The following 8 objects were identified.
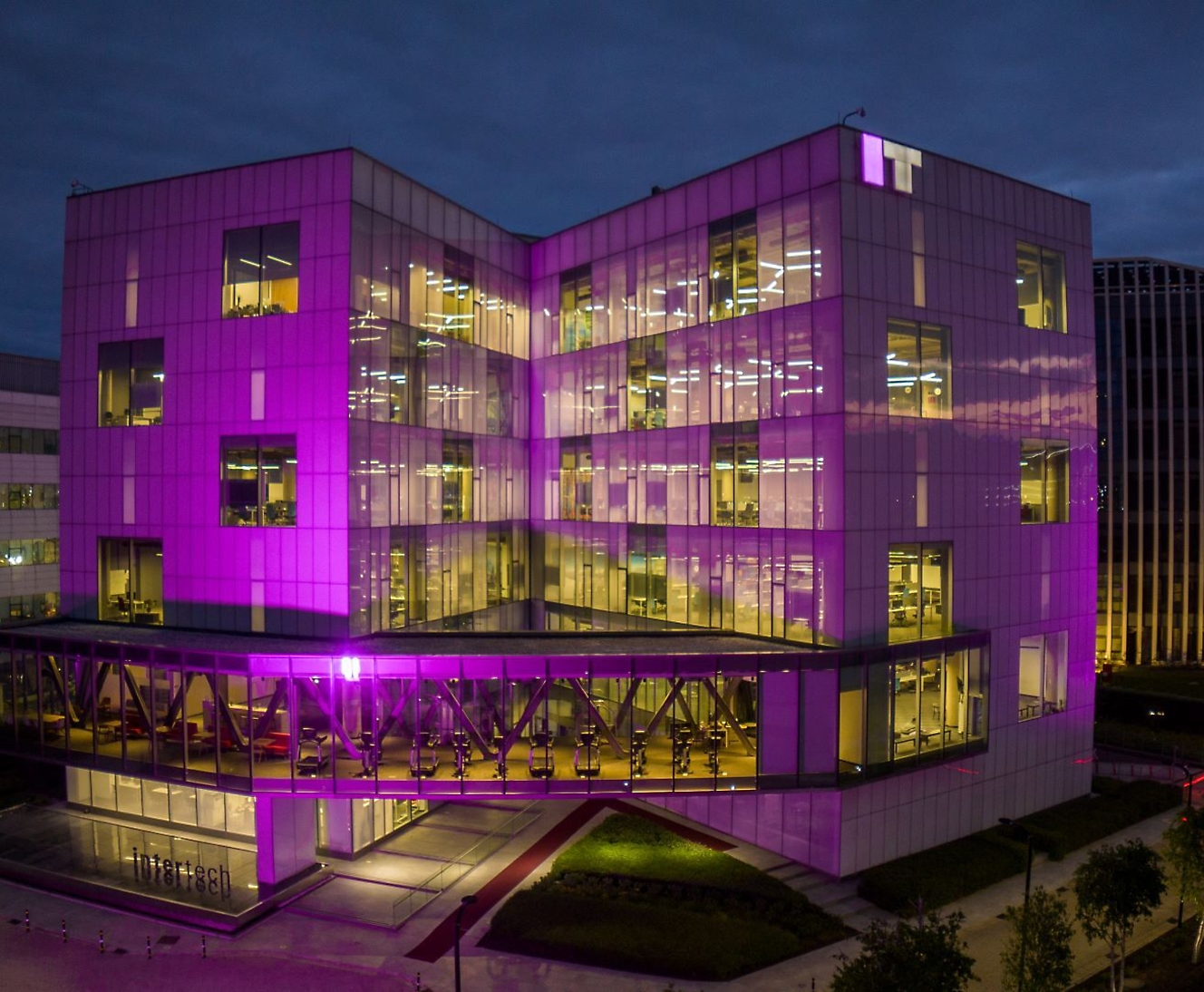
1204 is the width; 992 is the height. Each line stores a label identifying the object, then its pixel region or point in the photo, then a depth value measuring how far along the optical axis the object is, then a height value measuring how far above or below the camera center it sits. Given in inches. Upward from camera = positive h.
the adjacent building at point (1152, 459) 2630.4 +187.6
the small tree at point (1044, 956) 772.0 -395.7
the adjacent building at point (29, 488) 2284.7 +70.5
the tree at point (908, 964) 674.8 -356.3
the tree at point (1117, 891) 868.0 -377.1
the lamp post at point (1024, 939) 777.6 -384.6
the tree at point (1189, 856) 928.9 -367.5
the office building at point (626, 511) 1104.8 +7.5
